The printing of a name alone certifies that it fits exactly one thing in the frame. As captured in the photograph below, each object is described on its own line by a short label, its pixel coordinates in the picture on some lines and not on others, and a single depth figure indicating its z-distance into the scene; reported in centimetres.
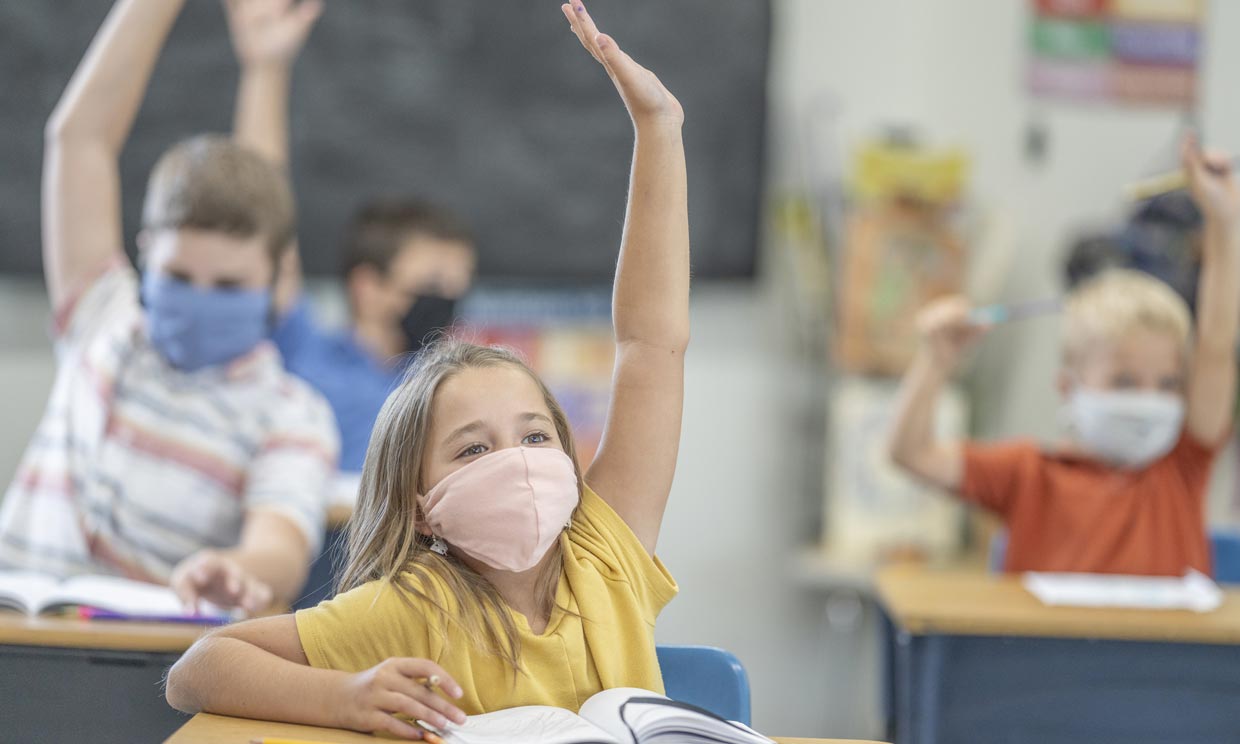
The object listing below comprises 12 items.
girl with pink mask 353
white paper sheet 427
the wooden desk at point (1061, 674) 418
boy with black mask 483
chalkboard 562
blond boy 454
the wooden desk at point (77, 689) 389
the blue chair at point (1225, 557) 470
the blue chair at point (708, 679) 377
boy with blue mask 419
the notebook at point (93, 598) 396
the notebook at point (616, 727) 345
